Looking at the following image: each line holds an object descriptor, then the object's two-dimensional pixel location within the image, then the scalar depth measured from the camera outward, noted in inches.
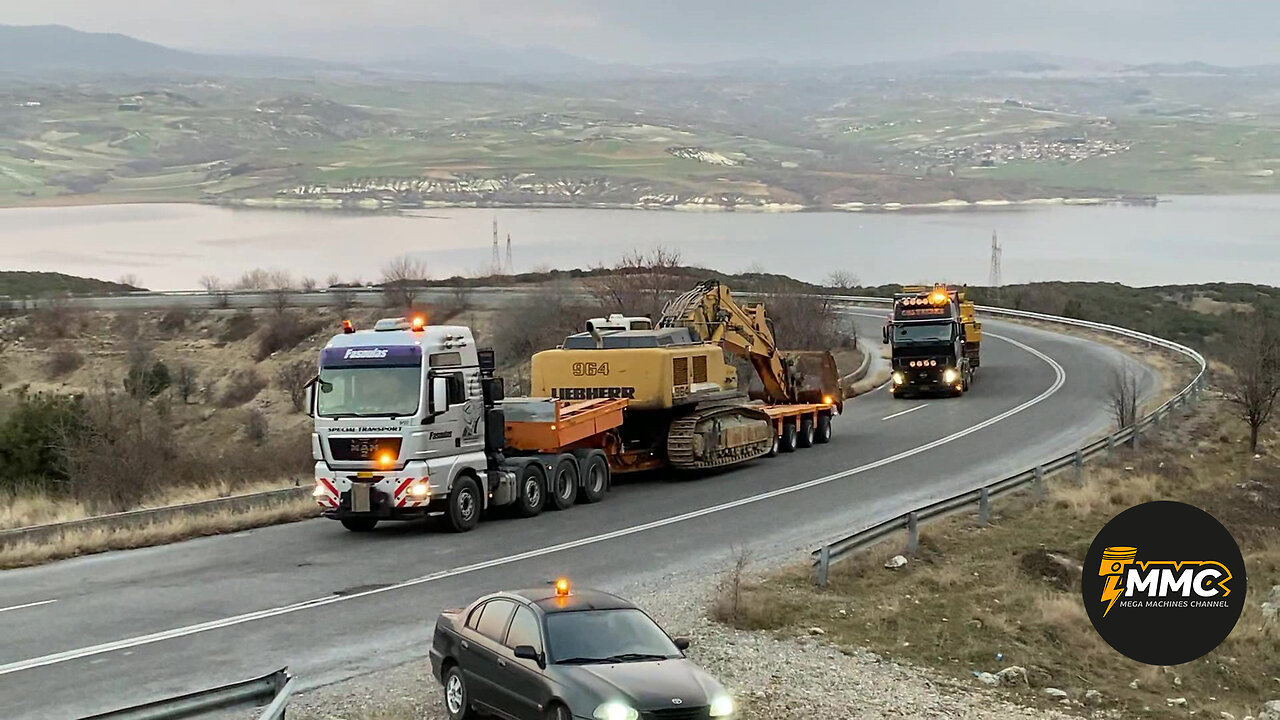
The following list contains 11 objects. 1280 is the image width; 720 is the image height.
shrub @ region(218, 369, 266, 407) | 2016.5
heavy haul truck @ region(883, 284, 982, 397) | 1675.3
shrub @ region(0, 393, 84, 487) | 1277.1
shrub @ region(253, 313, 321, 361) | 2194.9
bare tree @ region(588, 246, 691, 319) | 2043.6
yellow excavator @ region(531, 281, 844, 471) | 1050.1
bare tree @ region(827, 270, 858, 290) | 3382.6
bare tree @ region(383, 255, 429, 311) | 2382.8
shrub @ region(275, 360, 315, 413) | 1917.1
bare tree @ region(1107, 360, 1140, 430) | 1325.0
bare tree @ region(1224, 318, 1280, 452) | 1294.3
